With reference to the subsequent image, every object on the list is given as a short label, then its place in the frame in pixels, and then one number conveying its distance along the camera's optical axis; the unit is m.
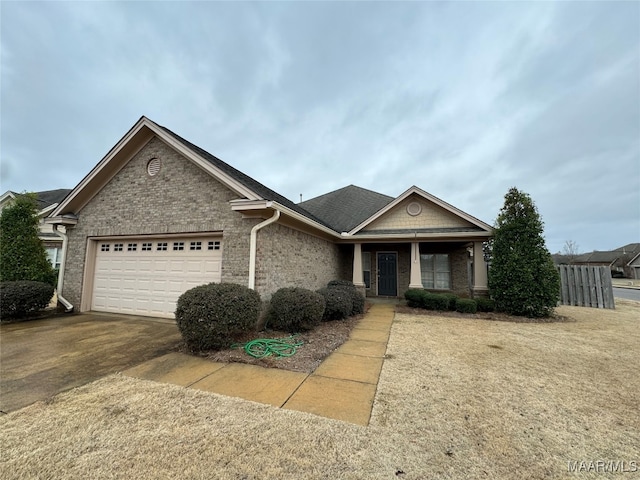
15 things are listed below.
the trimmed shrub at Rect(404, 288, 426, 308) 10.16
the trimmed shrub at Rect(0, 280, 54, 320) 7.41
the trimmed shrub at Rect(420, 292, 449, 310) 9.74
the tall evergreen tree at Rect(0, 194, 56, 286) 8.47
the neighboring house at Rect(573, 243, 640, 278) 43.81
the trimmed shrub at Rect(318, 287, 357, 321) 7.78
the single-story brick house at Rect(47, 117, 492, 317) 6.70
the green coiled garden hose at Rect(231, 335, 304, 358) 4.80
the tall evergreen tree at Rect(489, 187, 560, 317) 8.76
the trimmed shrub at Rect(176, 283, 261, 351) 4.71
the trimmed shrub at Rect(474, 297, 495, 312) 9.55
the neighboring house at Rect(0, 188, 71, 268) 13.88
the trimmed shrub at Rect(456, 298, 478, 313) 9.41
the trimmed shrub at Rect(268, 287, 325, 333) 6.26
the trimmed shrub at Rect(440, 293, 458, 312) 9.82
